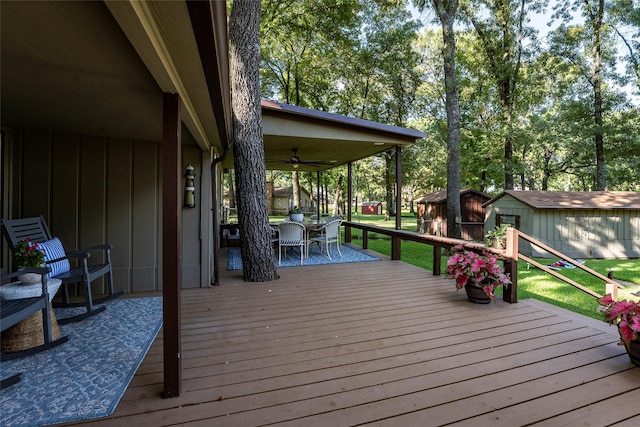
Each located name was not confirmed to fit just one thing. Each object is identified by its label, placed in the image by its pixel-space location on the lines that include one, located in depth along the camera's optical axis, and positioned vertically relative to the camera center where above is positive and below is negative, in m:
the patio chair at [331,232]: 6.25 -0.39
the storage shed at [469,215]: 13.96 -0.09
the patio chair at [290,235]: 5.83 -0.42
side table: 2.34 -0.89
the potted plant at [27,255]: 2.67 -0.37
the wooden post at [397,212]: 6.13 +0.01
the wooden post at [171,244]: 1.90 -0.20
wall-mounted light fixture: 4.19 +0.33
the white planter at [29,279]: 2.43 -0.52
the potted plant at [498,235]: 4.06 -0.43
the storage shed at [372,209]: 33.00 +0.42
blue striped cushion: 3.03 -0.42
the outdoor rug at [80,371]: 1.75 -1.10
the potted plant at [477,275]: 3.53 -0.72
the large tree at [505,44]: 12.31 +7.19
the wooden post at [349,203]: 8.76 +0.28
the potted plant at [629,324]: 2.22 -0.80
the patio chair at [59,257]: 2.97 -0.44
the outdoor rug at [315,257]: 5.96 -0.94
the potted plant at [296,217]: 6.71 -0.09
